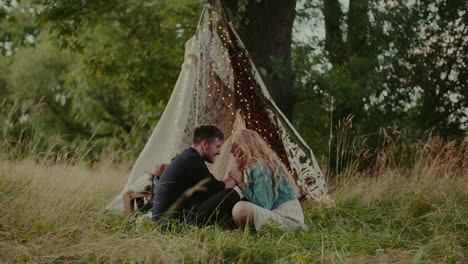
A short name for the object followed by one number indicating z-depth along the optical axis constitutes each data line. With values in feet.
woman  15.51
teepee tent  21.04
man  15.34
